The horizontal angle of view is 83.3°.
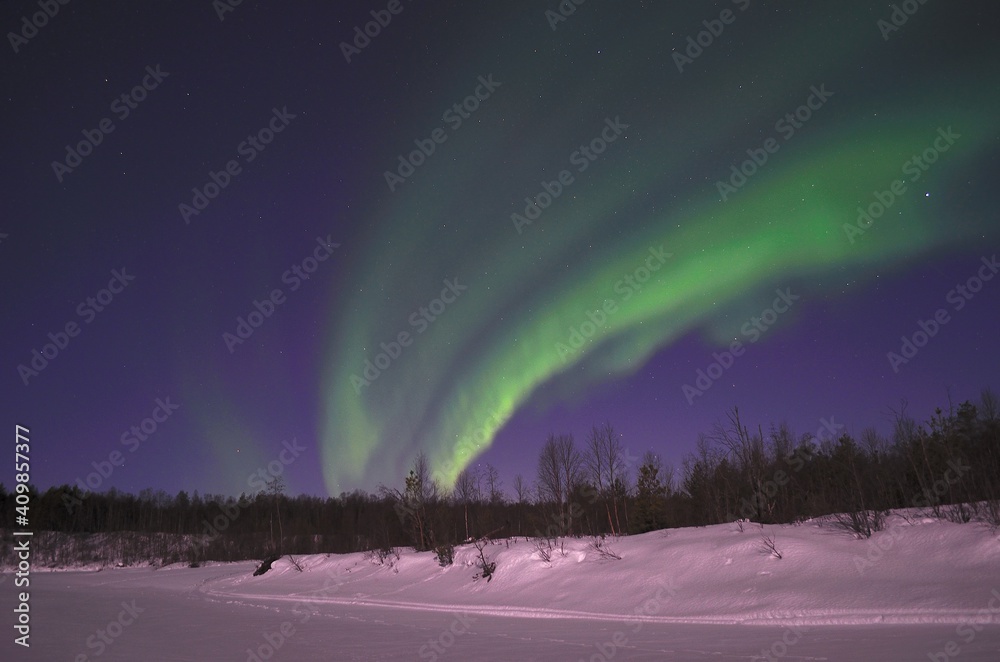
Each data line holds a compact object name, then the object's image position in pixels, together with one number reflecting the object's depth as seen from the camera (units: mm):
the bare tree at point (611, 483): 61812
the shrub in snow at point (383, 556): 41331
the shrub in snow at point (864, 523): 21812
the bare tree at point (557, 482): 65938
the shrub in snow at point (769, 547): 21484
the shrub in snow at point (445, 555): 35719
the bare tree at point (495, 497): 84619
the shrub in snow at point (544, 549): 29389
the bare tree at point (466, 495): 77812
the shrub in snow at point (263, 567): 47469
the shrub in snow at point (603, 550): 27480
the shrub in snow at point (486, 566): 30331
